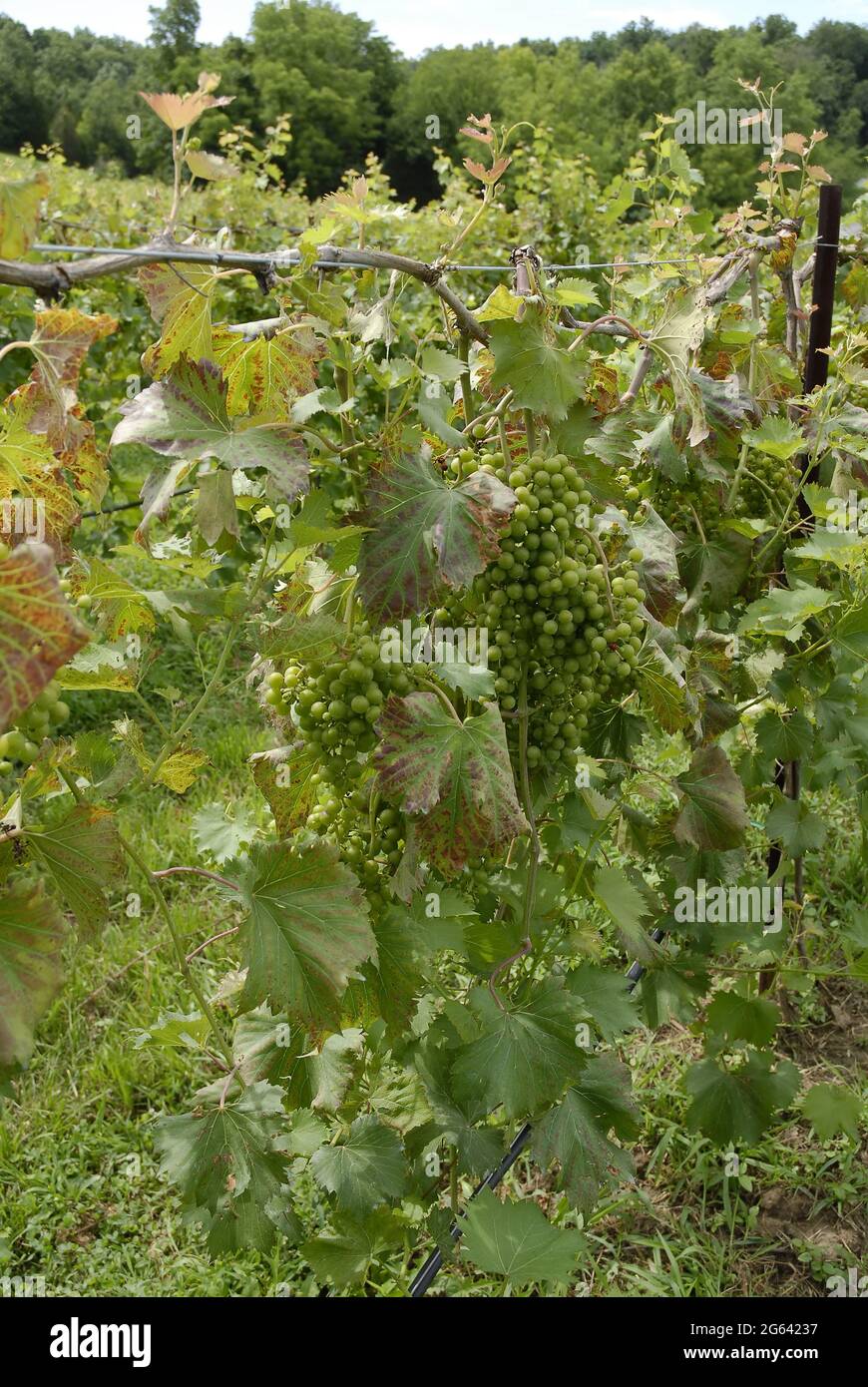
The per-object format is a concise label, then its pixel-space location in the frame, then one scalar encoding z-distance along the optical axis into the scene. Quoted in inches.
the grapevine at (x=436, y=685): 47.0
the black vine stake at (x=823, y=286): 94.6
